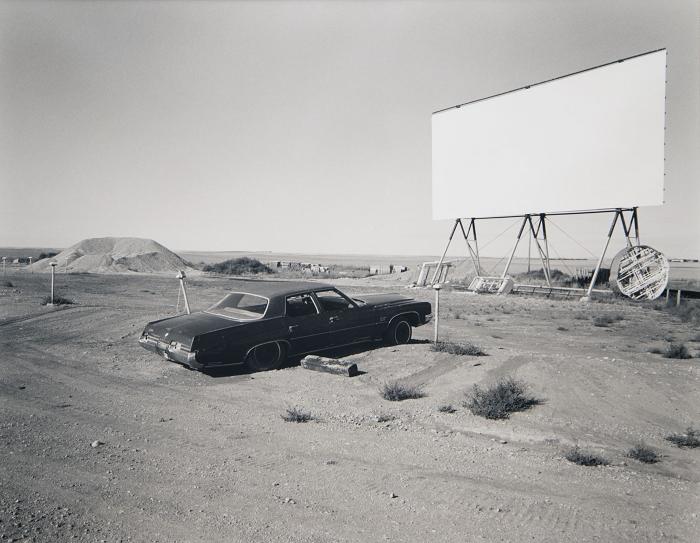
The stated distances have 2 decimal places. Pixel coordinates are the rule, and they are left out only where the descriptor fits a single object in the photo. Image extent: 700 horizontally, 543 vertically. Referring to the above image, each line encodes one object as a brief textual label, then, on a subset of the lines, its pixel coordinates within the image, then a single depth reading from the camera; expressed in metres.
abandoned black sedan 6.97
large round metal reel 18.41
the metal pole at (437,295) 9.30
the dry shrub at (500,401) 5.64
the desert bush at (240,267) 41.29
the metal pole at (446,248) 24.11
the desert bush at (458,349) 8.62
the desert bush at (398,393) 6.25
